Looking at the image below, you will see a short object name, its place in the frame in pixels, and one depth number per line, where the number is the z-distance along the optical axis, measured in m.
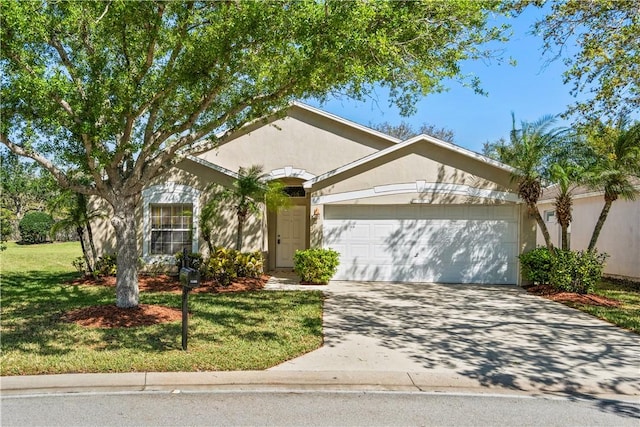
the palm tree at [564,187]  10.75
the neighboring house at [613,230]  13.92
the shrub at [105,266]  12.80
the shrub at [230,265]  12.01
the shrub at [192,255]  12.87
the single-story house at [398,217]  12.62
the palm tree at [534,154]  11.43
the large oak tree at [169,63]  6.26
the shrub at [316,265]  12.22
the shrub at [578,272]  10.87
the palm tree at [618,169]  10.83
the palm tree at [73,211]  11.95
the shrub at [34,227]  27.44
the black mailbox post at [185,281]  5.66
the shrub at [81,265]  13.40
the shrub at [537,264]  11.67
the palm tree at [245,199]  12.55
